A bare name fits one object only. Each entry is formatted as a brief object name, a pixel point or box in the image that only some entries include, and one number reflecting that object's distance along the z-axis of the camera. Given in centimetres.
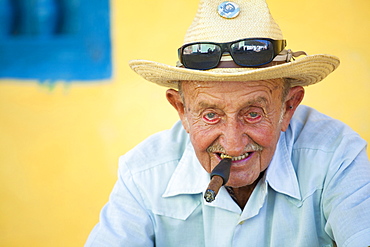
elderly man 237
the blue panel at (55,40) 380
